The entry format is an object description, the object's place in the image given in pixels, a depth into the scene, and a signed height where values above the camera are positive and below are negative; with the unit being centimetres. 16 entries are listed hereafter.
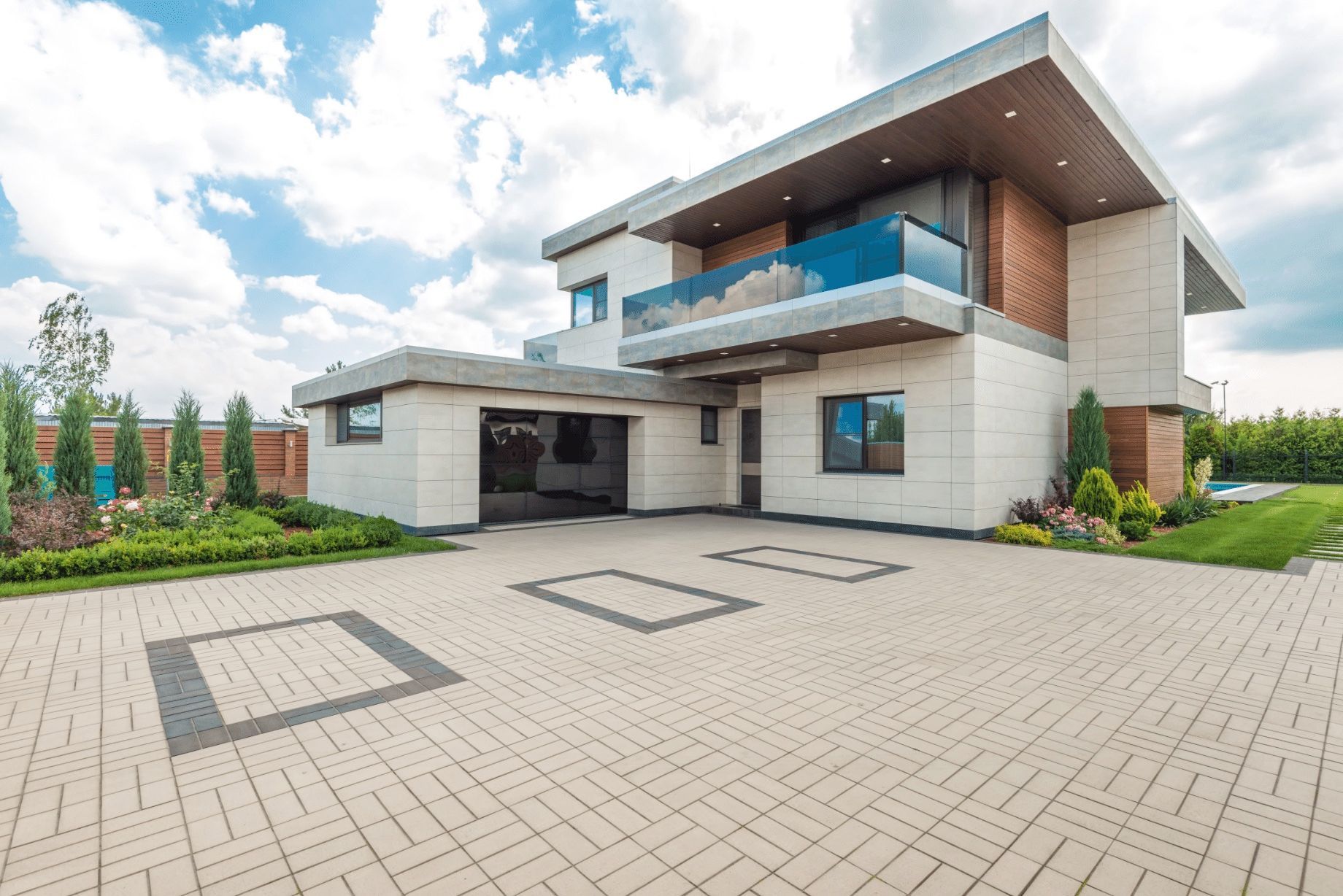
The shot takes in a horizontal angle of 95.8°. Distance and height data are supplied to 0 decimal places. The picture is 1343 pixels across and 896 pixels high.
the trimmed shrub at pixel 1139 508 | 1418 -136
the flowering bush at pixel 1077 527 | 1261 -164
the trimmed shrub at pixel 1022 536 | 1238 -174
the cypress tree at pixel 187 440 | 1661 +32
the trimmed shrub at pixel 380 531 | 1159 -154
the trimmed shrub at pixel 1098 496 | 1374 -104
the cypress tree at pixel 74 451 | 1416 +1
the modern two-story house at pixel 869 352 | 1238 +251
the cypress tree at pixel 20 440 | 1272 +25
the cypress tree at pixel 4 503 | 1028 -89
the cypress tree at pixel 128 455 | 1611 -10
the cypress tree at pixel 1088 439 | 1494 +29
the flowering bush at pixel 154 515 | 1123 -123
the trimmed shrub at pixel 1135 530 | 1323 -174
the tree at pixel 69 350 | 2945 +502
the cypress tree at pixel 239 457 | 1766 -16
